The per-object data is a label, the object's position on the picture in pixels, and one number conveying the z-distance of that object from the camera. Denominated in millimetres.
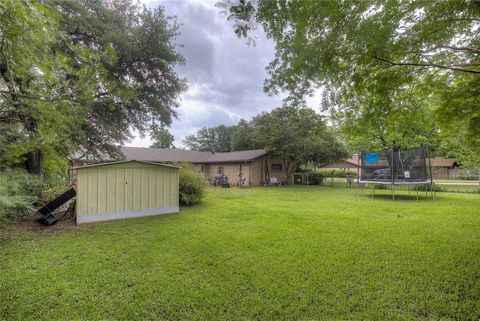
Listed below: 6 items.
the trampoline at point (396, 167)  10775
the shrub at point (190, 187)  8758
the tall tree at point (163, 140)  42906
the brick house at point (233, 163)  18172
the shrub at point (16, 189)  3832
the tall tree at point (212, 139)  47312
